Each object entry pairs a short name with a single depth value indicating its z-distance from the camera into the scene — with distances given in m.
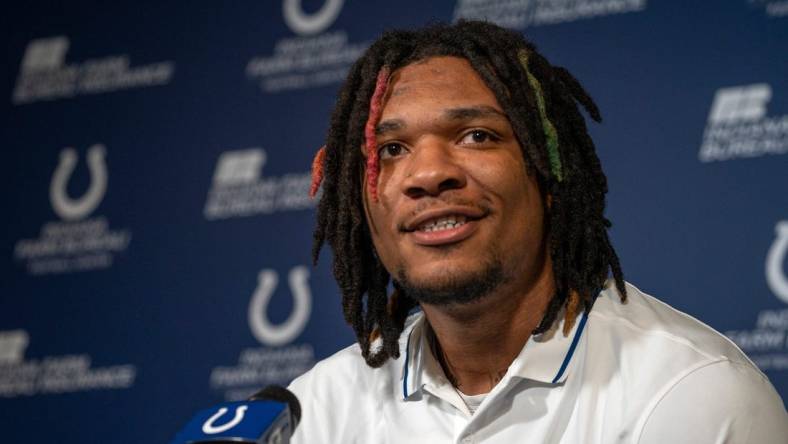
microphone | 2.74
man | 2.93
